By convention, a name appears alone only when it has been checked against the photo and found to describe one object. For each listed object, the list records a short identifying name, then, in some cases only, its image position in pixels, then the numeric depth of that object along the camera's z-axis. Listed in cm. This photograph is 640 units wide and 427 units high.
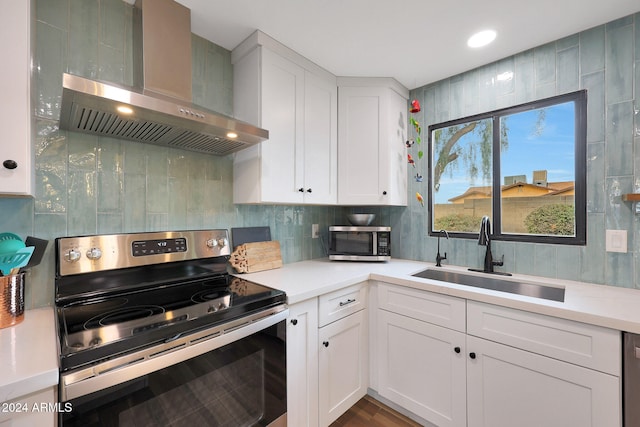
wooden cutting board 174
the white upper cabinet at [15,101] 88
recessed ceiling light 163
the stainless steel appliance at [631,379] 103
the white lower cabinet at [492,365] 112
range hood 102
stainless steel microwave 216
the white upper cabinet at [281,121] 167
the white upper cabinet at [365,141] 217
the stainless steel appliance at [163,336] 80
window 169
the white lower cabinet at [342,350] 154
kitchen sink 159
